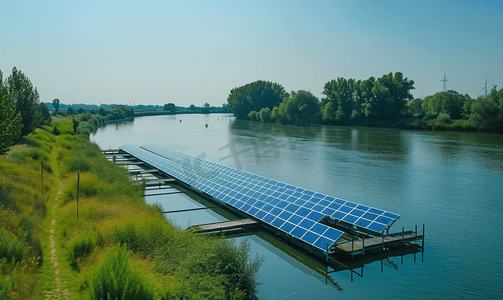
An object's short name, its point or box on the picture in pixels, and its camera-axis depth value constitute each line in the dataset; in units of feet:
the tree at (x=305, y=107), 348.38
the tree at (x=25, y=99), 125.49
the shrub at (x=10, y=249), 35.91
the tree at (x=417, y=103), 526.00
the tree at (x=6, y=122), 60.85
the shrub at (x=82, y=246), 41.37
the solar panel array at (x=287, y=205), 55.62
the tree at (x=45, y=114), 200.23
